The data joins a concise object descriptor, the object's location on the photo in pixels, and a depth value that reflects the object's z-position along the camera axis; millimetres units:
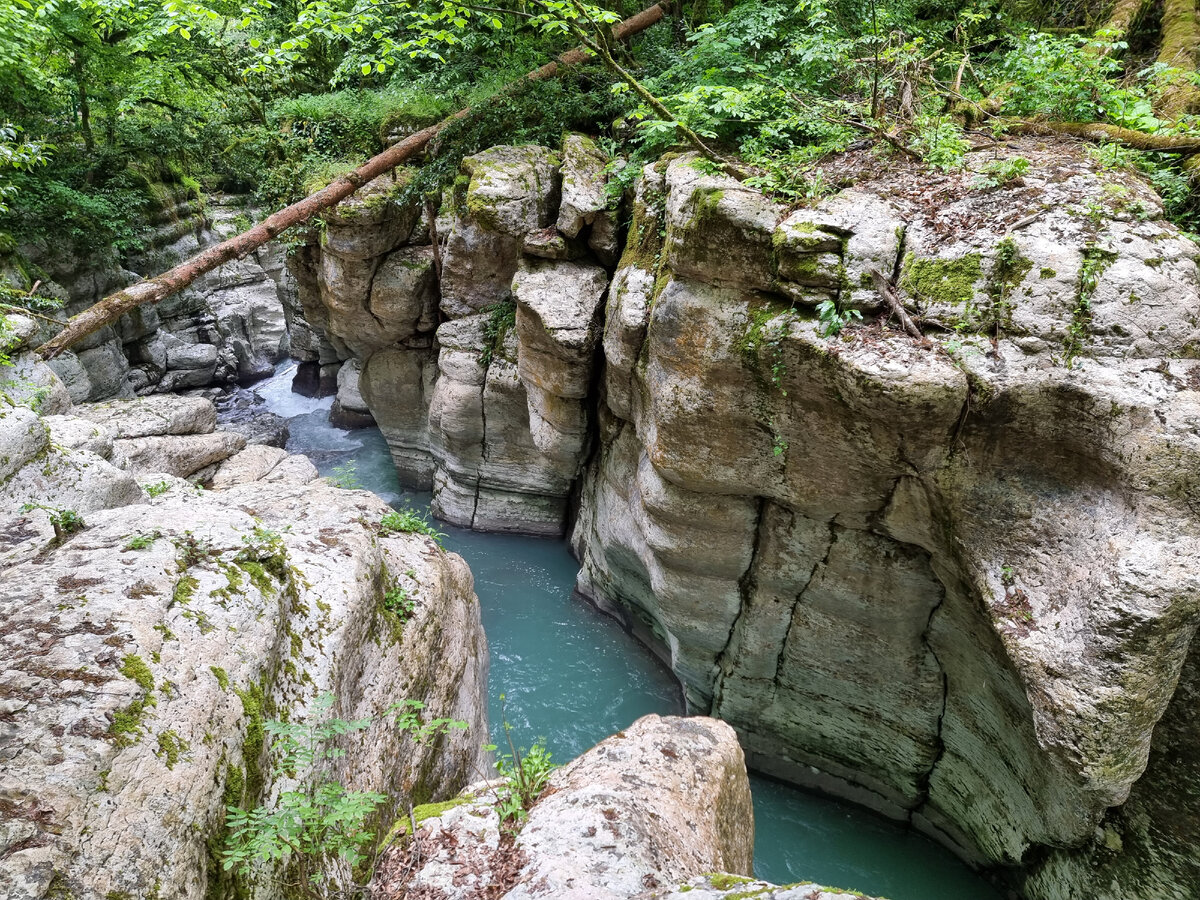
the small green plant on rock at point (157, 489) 7235
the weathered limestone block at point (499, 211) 10000
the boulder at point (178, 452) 10672
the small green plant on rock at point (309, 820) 3127
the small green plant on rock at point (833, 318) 5375
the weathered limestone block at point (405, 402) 13875
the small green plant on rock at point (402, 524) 6645
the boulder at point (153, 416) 11562
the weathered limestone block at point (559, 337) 9258
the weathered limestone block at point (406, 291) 11898
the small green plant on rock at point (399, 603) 5449
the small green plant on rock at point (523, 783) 3471
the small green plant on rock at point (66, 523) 4539
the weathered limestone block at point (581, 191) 9078
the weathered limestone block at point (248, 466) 11227
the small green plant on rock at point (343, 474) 14794
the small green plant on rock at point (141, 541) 4168
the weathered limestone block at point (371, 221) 11094
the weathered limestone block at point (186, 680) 2748
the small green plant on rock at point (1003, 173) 5355
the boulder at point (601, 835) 3004
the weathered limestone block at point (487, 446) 11805
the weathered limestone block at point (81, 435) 7340
